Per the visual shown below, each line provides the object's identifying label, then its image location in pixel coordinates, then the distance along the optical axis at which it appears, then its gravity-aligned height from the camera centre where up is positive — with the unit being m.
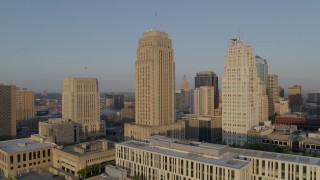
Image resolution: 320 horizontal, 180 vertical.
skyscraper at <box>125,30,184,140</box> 135.38 +2.05
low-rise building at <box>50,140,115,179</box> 105.00 -26.32
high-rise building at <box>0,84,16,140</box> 196.41 -16.59
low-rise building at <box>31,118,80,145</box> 153.62 -23.52
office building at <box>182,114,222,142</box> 198.88 -25.00
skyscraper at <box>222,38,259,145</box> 150.43 -1.37
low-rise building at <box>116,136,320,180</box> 77.06 -21.74
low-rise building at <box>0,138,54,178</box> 108.94 -27.34
